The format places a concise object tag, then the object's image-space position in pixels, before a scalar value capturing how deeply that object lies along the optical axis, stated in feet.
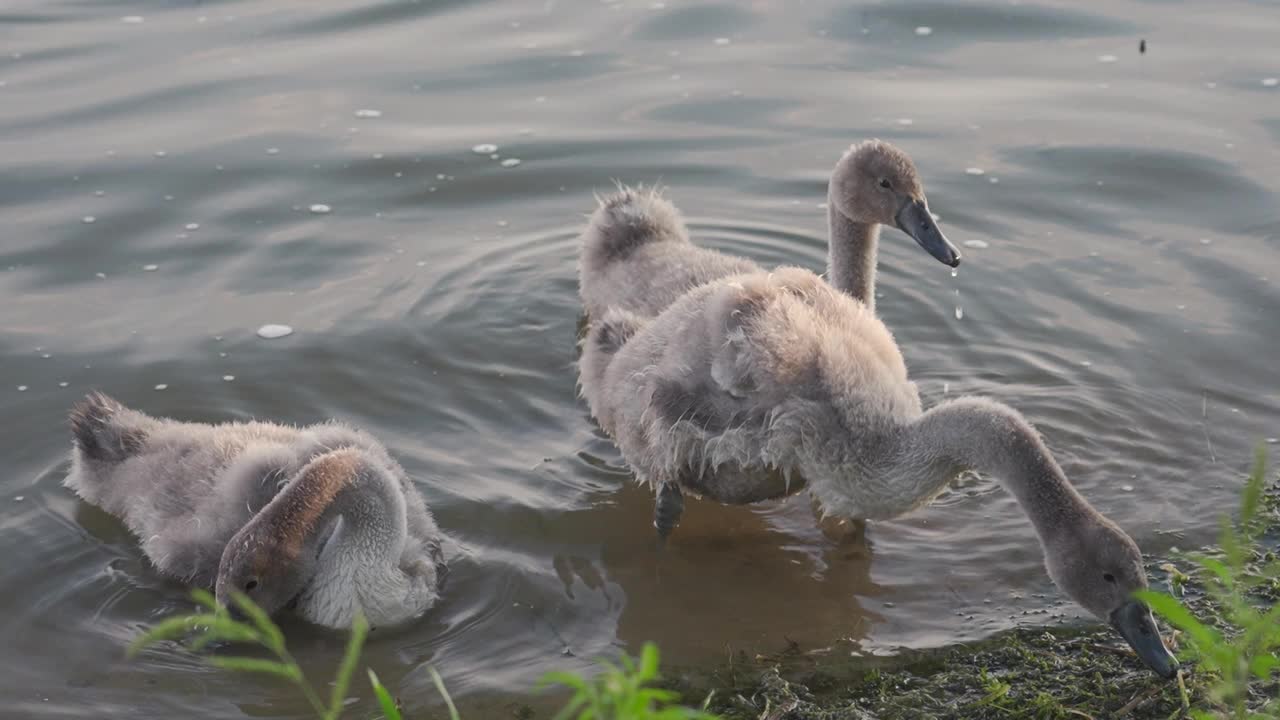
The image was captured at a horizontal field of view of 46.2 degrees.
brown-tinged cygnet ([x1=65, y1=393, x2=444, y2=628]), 18.83
